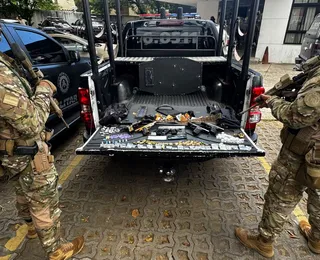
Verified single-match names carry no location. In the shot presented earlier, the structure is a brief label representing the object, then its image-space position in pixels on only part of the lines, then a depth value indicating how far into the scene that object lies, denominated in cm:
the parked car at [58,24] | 1079
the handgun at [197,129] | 253
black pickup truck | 235
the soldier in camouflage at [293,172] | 149
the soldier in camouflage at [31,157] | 140
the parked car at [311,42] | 684
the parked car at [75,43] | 628
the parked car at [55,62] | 318
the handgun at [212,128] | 255
